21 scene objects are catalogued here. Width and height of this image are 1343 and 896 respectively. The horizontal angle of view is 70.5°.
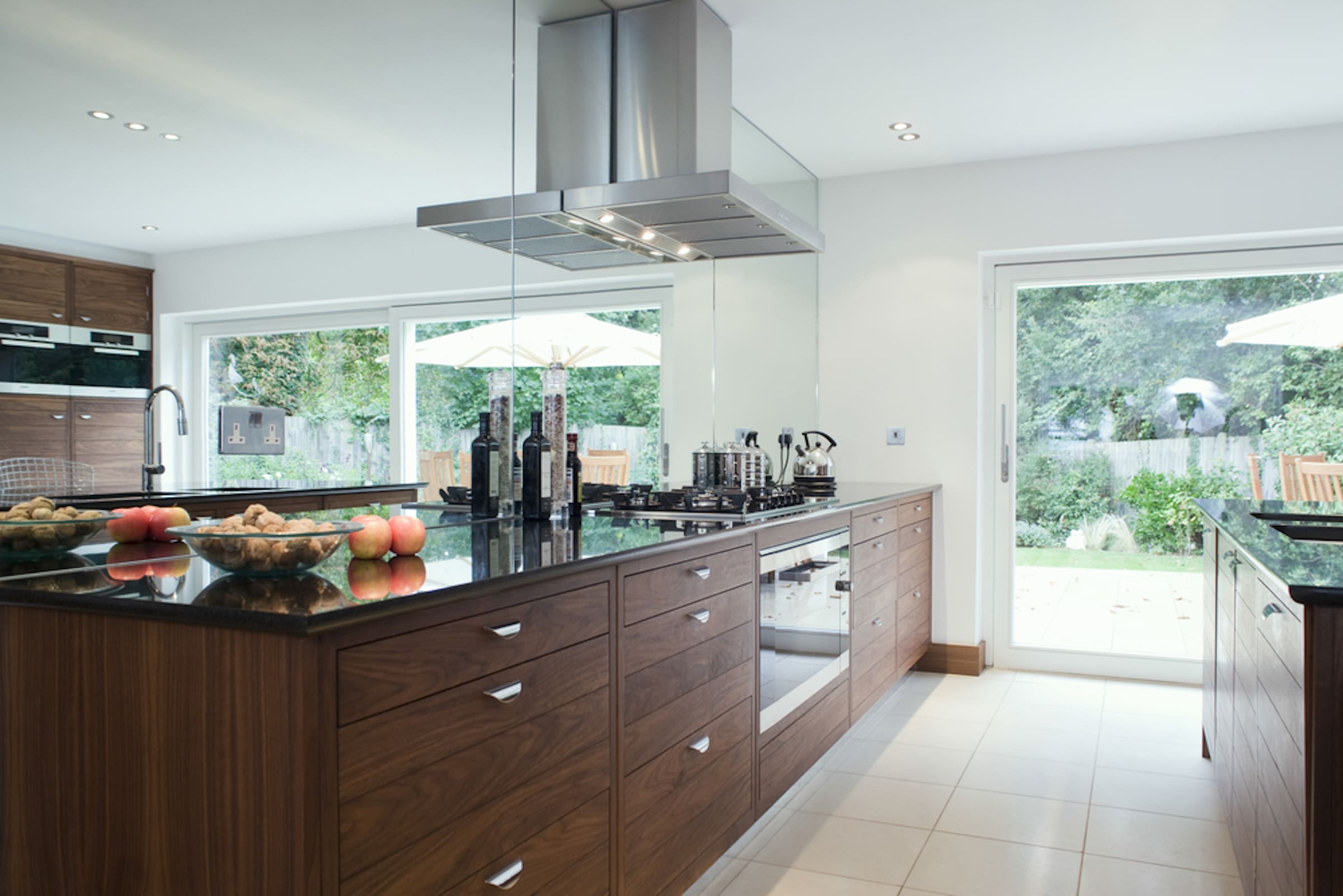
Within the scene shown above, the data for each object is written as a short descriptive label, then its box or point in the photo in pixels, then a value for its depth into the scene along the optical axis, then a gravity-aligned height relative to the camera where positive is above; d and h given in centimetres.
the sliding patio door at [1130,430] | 421 +2
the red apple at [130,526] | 172 -16
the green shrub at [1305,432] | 407 +1
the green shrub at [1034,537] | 461 -50
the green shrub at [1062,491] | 454 -27
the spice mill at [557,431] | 245 +1
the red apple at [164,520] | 173 -15
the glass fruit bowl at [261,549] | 133 -16
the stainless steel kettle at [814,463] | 367 -11
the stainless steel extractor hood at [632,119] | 280 +96
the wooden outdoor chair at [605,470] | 303 -11
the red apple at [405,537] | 160 -17
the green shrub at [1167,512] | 439 -36
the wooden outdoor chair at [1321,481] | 403 -20
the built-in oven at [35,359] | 147 +13
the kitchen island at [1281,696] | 134 -46
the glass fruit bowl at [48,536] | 154 -16
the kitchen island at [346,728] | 111 -40
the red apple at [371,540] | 156 -17
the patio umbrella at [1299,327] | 405 +47
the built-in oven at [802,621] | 251 -53
